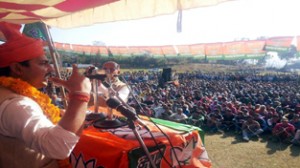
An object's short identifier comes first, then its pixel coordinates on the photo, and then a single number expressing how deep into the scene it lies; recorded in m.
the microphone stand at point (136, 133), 1.85
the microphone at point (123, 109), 1.86
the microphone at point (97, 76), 2.14
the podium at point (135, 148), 2.07
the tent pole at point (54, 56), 2.80
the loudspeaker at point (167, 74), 24.73
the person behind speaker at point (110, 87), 2.19
